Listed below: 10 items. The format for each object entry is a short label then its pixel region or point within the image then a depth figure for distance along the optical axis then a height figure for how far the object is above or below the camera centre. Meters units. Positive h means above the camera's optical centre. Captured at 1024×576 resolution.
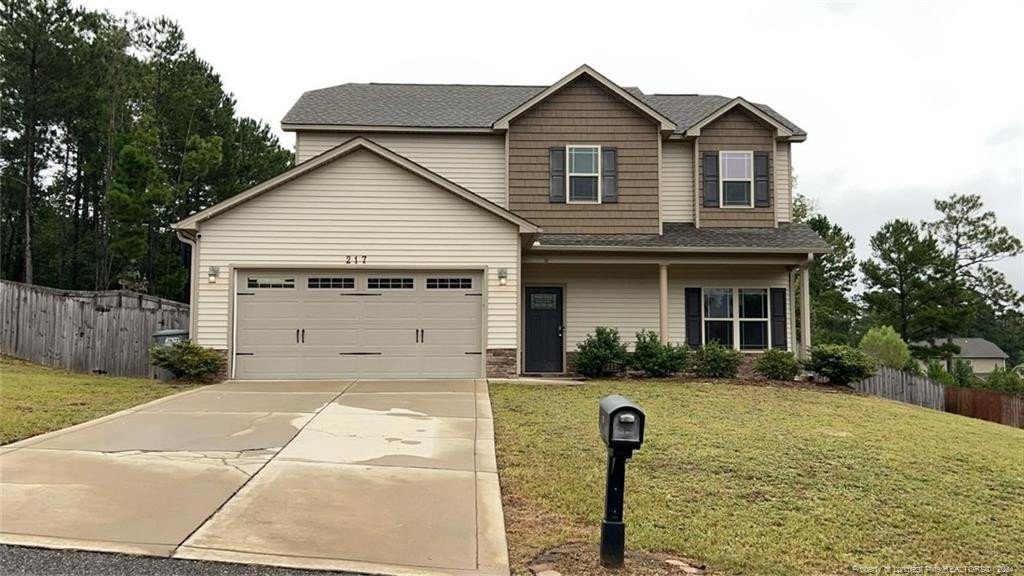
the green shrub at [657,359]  14.26 -0.84
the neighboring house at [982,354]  65.19 -3.19
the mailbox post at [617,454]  3.84 -0.79
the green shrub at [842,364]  14.24 -0.93
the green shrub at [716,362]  14.41 -0.92
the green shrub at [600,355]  14.30 -0.75
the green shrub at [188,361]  12.38 -0.80
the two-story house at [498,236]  13.08 +1.74
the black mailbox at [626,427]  3.83 -0.62
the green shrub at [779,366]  14.47 -0.98
